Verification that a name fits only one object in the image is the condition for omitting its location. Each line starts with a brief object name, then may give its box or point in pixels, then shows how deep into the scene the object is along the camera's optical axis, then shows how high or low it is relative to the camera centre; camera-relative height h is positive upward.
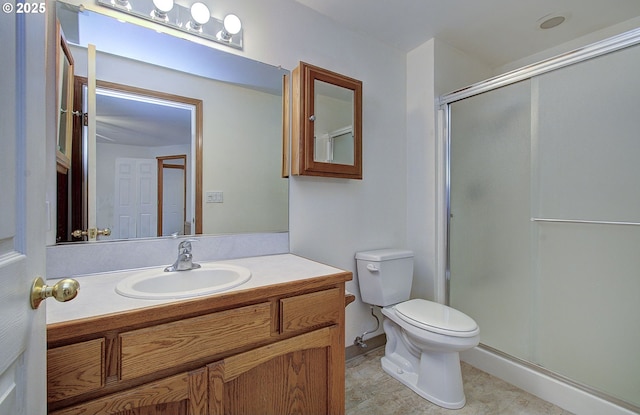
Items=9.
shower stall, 1.55 -0.04
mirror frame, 1.61 +0.50
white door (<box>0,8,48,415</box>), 0.42 +0.00
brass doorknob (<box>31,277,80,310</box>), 0.49 -0.15
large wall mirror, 1.22 +0.38
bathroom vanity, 0.72 -0.43
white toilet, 1.48 -0.67
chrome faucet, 1.22 -0.23
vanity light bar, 1.29 +0.91
